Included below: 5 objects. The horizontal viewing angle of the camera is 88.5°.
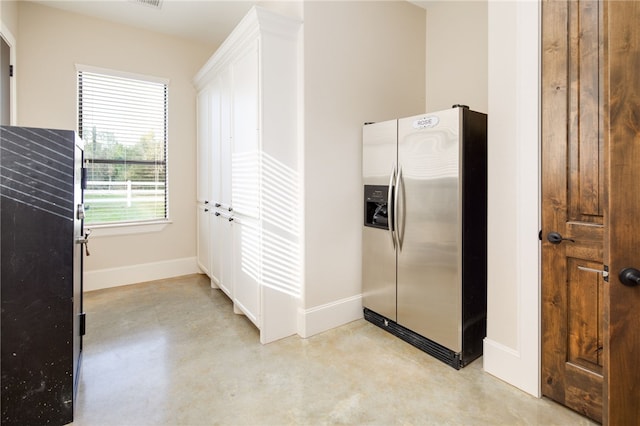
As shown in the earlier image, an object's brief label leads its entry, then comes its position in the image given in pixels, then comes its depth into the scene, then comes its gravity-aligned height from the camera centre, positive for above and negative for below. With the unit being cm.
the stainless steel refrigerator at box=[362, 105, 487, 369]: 217 -12
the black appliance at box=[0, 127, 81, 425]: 151 -30
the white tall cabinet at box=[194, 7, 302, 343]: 253 +36
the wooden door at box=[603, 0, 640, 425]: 104 +1
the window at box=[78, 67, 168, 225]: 375 +82
